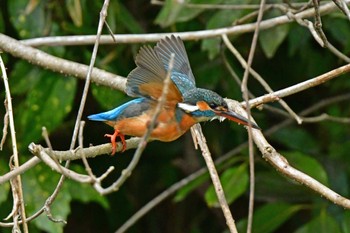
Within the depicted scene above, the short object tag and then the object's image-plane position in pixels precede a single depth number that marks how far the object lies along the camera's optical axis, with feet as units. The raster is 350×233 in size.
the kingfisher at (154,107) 13.21
